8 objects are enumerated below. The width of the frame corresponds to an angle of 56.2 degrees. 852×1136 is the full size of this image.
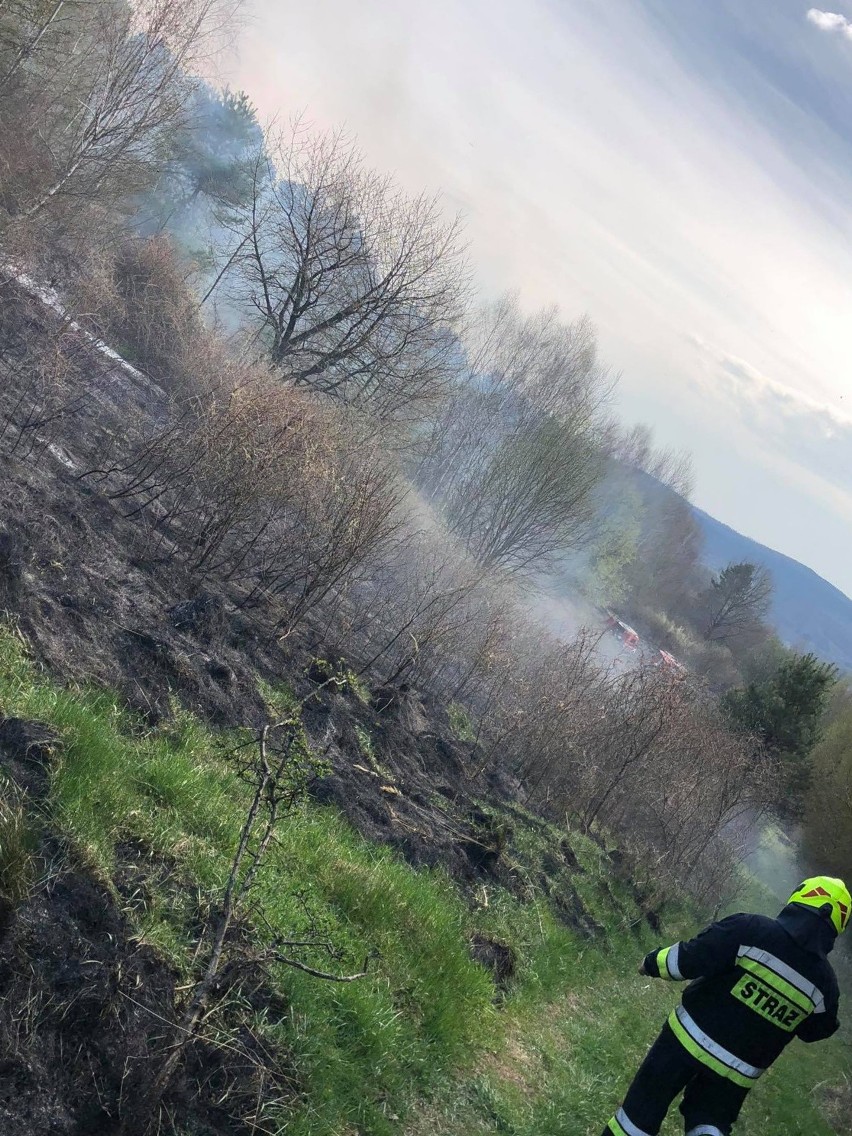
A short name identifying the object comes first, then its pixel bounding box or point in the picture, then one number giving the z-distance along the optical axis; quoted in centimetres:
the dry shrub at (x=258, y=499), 905
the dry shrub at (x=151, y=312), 1591
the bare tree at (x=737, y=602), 5103
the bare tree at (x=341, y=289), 1762
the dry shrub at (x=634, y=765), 1304
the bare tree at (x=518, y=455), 2808
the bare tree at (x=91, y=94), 1477
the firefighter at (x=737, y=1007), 414
